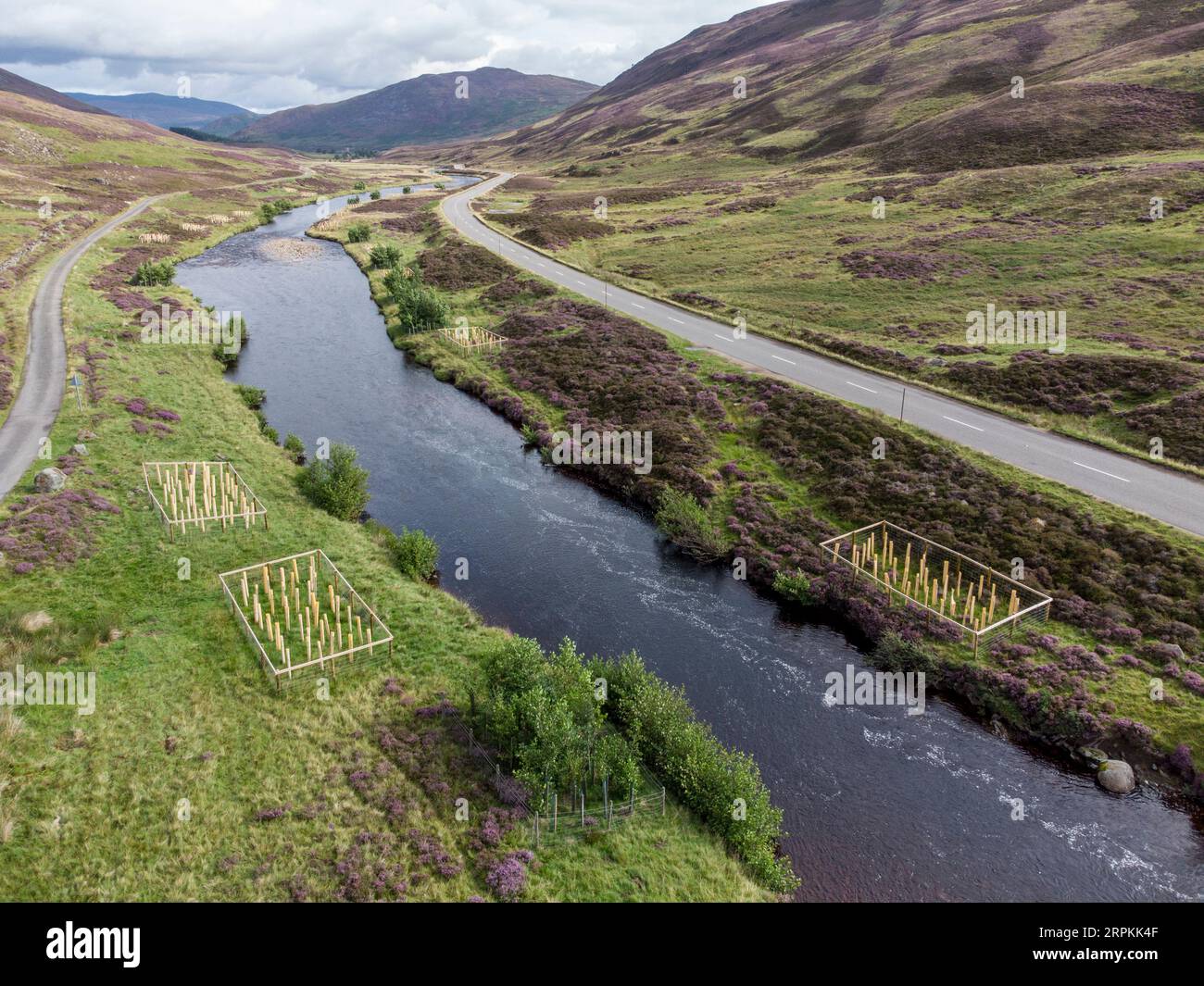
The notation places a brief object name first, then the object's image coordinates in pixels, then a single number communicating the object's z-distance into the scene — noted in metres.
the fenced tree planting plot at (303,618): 29.33
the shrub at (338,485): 42.72
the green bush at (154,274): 87.88
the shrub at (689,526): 40.47
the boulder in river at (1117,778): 25.12
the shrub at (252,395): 59.72
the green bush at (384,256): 105.66
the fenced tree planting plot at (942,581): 32.38
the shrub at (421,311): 80.19
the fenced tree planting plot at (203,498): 38.59
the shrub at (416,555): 37.47
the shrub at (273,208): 155.25
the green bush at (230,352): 69.56
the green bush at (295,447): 50.75
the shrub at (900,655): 30.94
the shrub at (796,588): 36.16
